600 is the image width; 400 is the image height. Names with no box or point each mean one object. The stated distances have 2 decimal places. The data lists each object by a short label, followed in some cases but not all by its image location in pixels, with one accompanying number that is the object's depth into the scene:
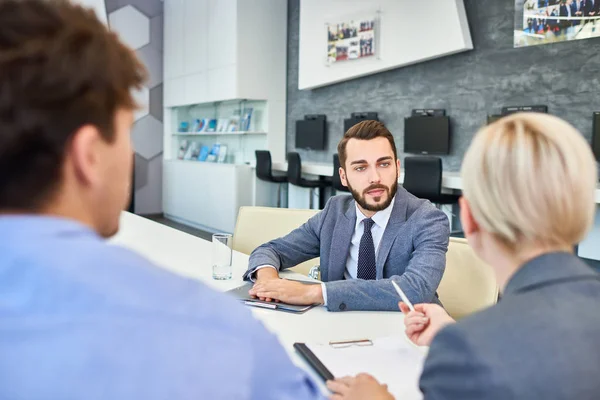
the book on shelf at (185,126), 8.69
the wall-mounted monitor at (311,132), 6.82
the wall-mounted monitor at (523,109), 4.64
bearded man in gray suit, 1.56
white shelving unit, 7.06
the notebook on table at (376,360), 1.08
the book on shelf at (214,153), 8.06
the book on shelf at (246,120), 7.50
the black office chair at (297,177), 6.14
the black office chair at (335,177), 5.46
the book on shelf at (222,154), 7.94
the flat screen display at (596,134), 4.16
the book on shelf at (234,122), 7.64
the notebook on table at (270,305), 1.53
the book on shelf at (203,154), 8.27
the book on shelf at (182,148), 8.72
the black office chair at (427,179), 4.70
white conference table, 1.34
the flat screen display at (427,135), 5.39
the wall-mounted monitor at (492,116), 4.87
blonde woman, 0.72
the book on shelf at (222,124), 7.85
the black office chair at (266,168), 6.57
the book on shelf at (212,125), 8.08
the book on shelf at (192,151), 8.52
